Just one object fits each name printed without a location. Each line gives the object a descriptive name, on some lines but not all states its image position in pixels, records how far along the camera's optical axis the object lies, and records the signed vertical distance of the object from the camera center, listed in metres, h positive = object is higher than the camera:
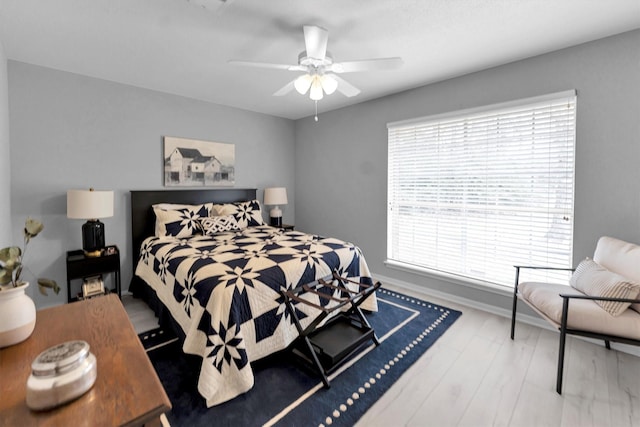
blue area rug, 1.66 -1.20
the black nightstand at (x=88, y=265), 2.79 -0.63
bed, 1.82 -0.58
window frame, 2.48 +0.43
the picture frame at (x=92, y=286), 2.94 -0.87
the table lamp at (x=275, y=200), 4.44 +0.03
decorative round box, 0.72 -0.45
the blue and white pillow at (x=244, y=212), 3.83 -0.14
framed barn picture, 3.67 +0.52
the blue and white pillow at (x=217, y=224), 3.42 -0.28
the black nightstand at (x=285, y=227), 4.31 -0.38
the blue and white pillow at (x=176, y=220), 3.26 -0.22
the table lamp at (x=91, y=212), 2.72 -0.10
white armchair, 1.77 -0.66
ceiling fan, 2.01 +0.97
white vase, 0.96 -0.39
